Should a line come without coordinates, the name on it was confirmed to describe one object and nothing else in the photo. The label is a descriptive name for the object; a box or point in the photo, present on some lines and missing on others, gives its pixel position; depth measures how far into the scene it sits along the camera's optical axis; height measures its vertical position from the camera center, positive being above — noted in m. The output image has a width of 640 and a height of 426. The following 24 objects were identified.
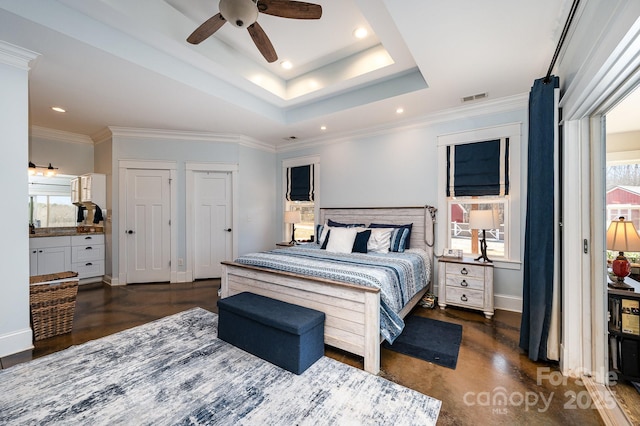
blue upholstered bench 1.96 -0.95
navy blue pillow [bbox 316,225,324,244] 4.38 -0.33
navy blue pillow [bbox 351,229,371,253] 3.50 -0.39
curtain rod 1.75 +1.33
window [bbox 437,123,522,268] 3.27 +0.23
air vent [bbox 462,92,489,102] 3.17 +1.42
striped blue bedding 2.16 -0.54
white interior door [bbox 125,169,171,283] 4.48 -0.22
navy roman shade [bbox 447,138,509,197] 3.33 +0.58
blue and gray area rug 1.55 -1.20
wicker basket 2.51 -0.90
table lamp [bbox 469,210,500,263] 3.08 -0.11
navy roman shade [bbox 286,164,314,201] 5.07 +0.57
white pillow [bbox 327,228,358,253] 3.53 -0.37
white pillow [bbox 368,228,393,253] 3.53 -0.39
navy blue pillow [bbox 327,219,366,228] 4.16 -0.20
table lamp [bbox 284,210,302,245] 4.82 -0.09
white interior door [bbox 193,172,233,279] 4.80 -0.18
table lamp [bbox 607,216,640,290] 1.80 -0.21
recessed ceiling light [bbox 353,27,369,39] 2.71 +1.88
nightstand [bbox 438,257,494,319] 3.02 -0.85
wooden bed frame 2.00 -0.77
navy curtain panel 2.06 -0.04
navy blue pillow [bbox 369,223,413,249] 3.74 -0.20
